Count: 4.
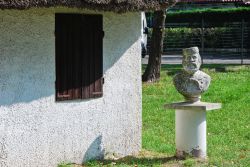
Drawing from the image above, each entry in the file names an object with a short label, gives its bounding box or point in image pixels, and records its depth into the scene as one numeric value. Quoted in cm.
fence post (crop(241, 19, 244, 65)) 2345
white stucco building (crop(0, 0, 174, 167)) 788
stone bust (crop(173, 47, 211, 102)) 898
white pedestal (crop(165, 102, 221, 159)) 897
